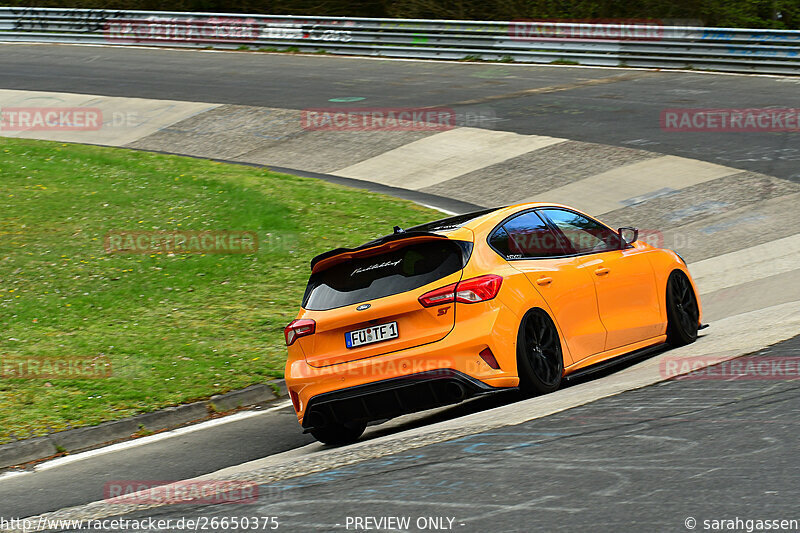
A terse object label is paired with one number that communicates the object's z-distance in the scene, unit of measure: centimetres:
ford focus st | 1386
